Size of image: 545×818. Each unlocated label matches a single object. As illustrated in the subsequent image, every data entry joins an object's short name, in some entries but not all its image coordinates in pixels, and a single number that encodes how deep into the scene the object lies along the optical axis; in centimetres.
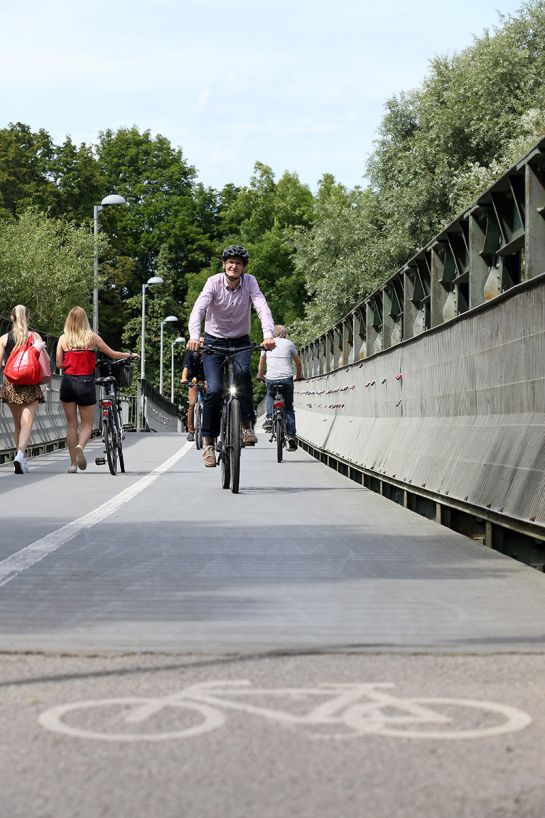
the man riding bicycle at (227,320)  1409
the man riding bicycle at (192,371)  2331
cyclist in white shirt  2214
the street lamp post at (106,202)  4616
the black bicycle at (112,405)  1795
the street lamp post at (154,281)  7232
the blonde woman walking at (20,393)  1866
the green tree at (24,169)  9106
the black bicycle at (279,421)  2125
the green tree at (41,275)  7262
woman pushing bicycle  1814
